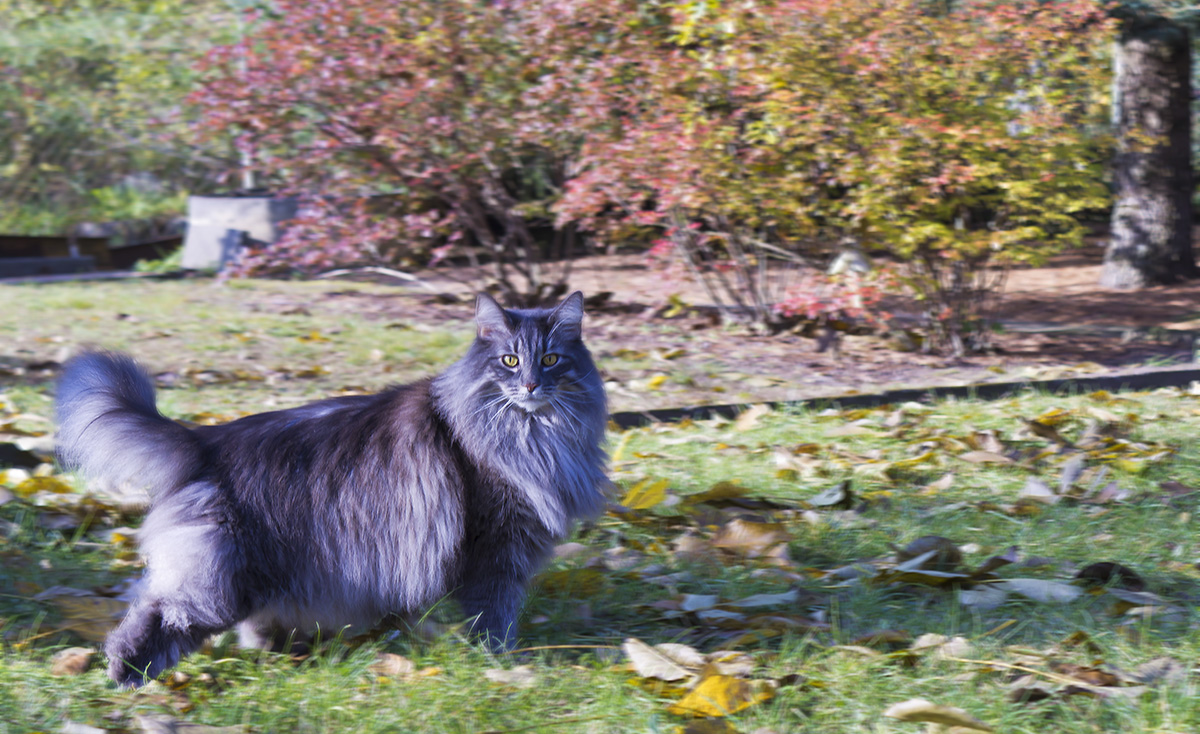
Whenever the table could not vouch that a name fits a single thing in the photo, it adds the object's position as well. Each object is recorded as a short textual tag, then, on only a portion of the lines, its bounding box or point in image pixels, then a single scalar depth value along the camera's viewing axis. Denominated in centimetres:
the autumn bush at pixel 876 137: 663
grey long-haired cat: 253
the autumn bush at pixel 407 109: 768
